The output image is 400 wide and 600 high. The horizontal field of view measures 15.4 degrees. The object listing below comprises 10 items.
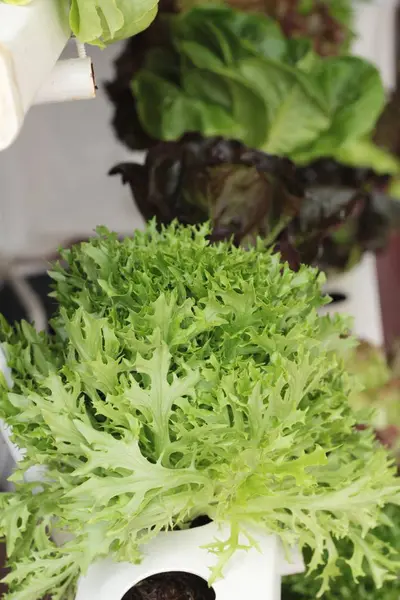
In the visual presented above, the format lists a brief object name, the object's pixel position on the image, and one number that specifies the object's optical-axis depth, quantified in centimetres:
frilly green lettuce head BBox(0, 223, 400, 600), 86
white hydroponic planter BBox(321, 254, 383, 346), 131
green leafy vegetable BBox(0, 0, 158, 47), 84
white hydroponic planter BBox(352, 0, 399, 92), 145
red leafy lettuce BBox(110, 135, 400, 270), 106
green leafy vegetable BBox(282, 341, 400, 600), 120
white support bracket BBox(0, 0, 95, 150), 78
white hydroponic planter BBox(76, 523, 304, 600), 90
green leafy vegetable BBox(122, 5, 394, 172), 116
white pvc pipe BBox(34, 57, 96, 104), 87
